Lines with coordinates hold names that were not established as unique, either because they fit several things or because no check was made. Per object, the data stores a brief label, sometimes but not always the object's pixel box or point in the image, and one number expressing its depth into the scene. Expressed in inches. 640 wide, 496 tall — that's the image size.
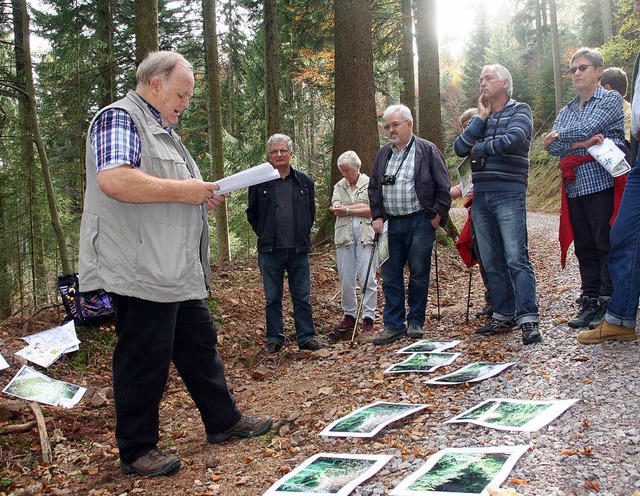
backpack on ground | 215.6
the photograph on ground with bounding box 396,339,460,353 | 185.8
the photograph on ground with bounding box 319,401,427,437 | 123.8
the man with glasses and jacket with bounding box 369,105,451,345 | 201.6
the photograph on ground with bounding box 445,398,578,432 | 115.5
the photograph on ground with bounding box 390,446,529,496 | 92.3
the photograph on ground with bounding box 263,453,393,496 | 99.3
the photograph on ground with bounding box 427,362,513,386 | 149.8
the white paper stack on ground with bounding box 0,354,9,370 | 183.4
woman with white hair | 232.5
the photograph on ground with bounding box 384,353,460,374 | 165.9
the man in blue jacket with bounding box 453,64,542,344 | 177.9
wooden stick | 139.4
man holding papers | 108.4
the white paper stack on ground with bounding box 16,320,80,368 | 195.6
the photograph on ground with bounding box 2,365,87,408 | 174.1
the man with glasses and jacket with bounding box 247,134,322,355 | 217.9
